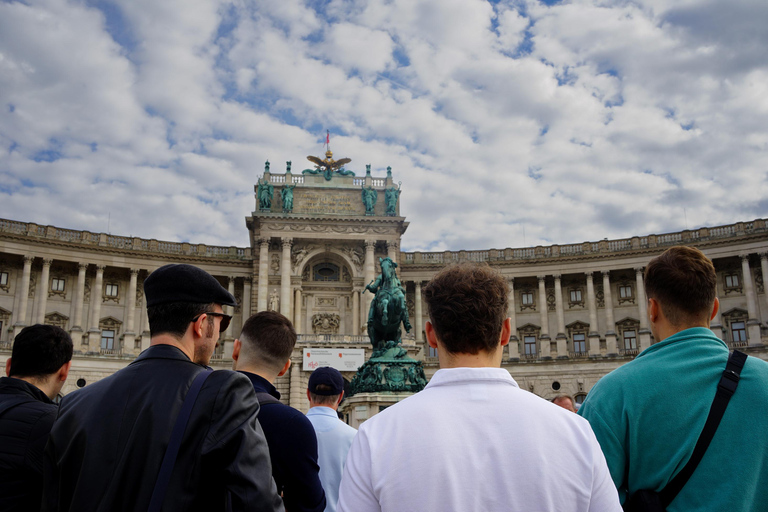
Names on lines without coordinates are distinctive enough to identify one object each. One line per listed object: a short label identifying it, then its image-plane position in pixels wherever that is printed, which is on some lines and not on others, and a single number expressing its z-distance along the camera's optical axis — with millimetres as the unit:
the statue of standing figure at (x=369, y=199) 58291
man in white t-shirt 2854
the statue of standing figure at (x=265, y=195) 57469
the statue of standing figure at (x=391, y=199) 58344
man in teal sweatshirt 3516
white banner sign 49469
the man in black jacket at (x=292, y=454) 4785
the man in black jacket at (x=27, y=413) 4266
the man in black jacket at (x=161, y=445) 3129
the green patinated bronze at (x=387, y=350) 17922
